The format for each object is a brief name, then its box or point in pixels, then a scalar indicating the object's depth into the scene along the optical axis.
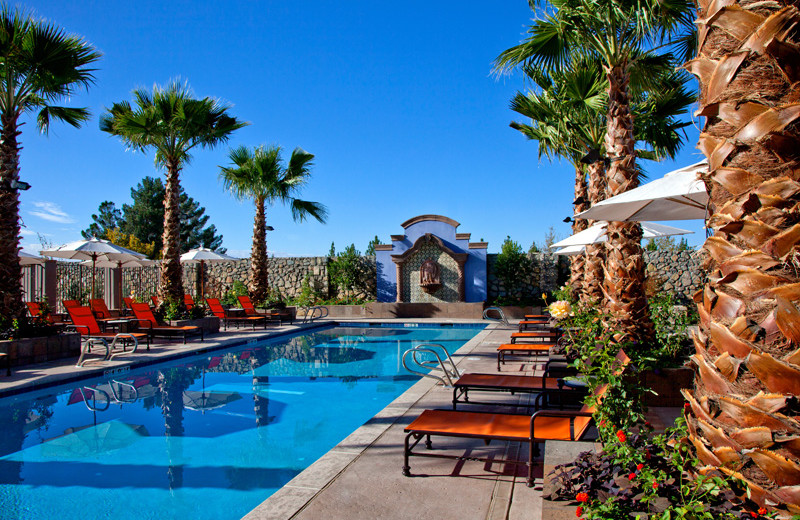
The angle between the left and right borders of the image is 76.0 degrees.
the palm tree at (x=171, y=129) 13.24
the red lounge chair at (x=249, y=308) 16.67
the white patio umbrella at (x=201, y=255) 16.80
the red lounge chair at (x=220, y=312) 15.58
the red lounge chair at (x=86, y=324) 10.26
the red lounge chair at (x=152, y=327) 11.82
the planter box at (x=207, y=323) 13.25
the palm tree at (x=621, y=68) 6.01
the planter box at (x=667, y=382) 5.40
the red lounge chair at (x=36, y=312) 13.44
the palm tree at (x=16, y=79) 9.06
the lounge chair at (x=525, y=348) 8.14
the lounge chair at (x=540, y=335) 9.96
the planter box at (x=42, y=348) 8.73
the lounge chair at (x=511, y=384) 5.07
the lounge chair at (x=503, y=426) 3.52
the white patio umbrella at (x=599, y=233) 7.58
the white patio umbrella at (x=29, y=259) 13.48
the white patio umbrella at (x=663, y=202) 3.37
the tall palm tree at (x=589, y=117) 9.34
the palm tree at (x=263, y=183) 17.86
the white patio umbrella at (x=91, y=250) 13.63
